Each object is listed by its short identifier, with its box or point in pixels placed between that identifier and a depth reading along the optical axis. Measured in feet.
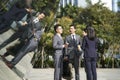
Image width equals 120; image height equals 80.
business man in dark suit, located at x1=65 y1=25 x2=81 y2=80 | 30.78
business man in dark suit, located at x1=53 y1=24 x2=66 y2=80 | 29.69
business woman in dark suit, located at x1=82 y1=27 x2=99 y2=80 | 31.22
